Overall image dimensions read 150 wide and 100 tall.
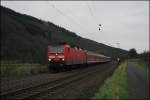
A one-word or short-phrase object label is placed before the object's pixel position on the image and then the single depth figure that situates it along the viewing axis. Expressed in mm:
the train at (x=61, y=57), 35094
